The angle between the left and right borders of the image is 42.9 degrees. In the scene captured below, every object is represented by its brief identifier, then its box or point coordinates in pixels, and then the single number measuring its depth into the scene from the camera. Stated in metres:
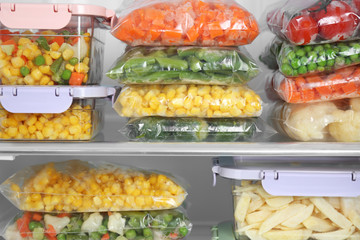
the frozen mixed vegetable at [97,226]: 1.28
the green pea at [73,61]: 1.22
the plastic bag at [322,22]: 1.18
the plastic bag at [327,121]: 1.22
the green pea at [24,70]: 1.22
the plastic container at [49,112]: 1.19
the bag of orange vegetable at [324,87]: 1.22
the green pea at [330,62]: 1.21
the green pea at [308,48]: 1.22
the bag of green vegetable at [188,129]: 1.29
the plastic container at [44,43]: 1.20
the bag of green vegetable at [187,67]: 1.24
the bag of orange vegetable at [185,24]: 1.23
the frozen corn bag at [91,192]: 1.29
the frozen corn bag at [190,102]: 1.25
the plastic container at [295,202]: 1.22
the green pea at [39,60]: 1.21
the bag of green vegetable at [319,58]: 1.21
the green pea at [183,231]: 1.31
